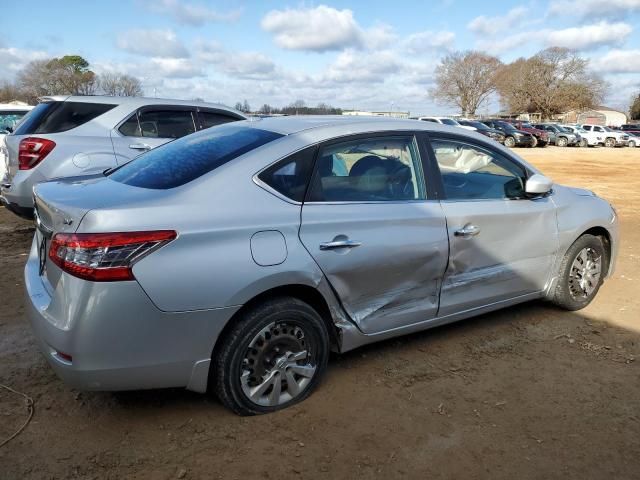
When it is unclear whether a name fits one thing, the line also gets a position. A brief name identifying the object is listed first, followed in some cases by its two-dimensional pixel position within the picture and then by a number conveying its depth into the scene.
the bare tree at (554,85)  70.00
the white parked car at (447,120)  28.39
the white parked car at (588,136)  40.53
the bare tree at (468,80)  74.81
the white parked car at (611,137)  41.16
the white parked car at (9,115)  10.21
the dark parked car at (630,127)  52.66
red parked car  36.05
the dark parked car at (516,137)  34.66
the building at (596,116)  74.37
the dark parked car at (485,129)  31.61
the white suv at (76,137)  5.85
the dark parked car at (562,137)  40.06
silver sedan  2.47
